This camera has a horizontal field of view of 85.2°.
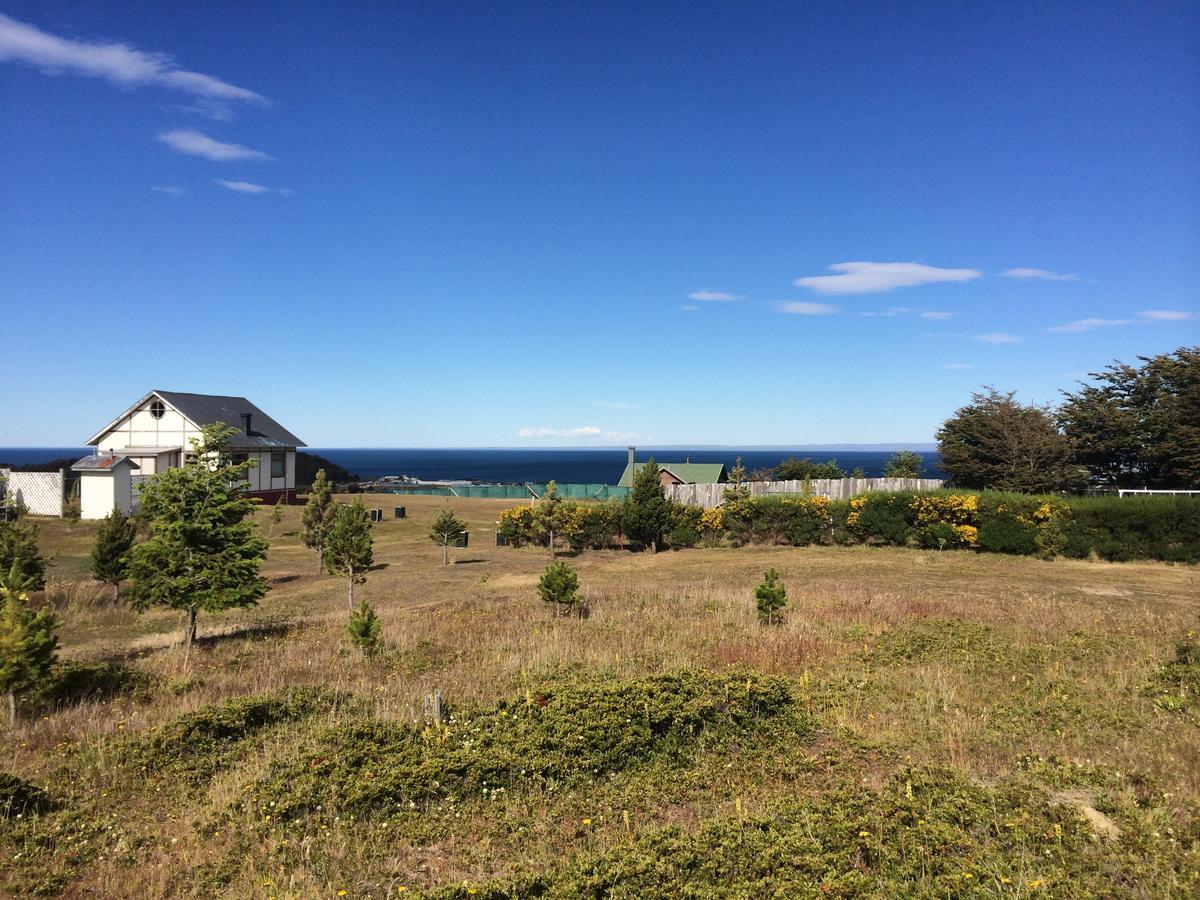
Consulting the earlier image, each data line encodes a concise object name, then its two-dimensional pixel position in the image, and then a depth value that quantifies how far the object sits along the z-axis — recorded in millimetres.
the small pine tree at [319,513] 26125
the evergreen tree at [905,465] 53875
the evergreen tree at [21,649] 9219
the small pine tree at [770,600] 14180
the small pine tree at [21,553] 16156
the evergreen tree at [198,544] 13469
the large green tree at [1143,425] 34406
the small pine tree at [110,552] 18750
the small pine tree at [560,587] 15797
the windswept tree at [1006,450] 36656
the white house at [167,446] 33438
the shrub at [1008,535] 25203
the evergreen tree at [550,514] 29031
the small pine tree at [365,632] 12273
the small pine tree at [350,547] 18312
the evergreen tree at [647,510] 29750
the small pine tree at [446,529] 26609
